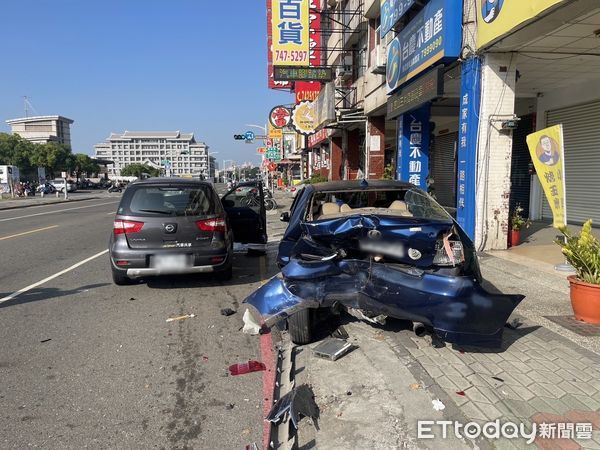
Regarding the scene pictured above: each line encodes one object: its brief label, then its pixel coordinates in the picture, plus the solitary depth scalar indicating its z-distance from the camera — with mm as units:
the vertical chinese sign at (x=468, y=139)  9242
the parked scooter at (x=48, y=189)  58828
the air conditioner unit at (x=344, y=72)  23375
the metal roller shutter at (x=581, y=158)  11734
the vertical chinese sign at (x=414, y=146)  14547
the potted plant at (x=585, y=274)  4852
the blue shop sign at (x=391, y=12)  12406
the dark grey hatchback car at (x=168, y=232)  6820
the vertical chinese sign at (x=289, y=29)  20938
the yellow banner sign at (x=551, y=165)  5816
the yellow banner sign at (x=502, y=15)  6882
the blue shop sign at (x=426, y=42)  9594
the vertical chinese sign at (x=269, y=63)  36156
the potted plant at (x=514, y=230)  9570
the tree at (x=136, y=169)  125825
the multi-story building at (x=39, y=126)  149000
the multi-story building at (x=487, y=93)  8266
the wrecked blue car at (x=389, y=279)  4031
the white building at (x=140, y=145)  158000
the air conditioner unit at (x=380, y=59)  15819
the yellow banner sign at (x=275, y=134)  42084
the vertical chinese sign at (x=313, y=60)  25141
